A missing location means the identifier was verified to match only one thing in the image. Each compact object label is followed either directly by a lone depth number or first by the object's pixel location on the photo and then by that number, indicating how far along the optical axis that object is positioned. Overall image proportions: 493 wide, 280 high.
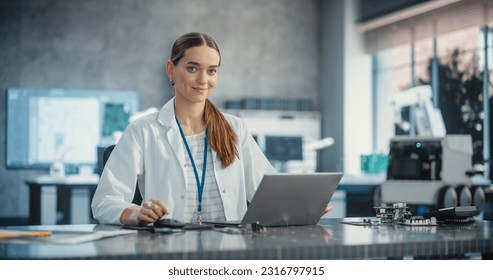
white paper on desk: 3.82
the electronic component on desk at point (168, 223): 4.67
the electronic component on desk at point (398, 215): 5.27
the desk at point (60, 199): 11.01
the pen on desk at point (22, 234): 4.08
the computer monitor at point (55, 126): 13.85
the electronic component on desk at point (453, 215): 5.33
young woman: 5.61
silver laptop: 4.69
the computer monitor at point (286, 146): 12.55
